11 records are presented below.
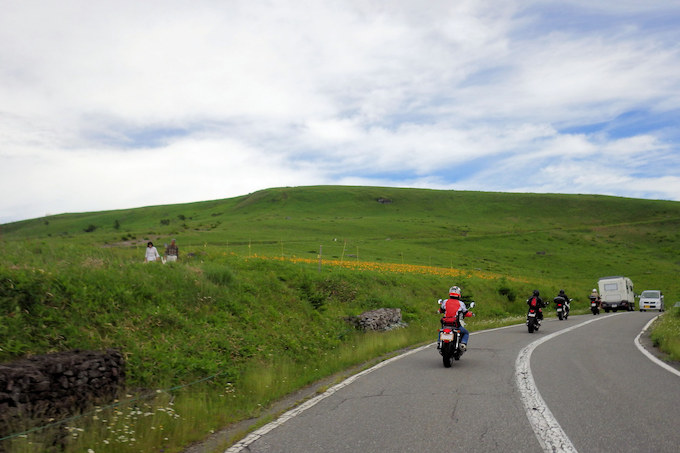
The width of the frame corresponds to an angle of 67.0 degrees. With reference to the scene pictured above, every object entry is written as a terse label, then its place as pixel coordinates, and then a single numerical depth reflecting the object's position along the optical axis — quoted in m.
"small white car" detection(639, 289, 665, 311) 41.66
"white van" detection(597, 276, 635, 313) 44.22
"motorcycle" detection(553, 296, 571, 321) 27.96
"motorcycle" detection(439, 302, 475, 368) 11.55
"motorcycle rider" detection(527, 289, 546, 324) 20.44
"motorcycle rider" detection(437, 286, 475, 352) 12.11
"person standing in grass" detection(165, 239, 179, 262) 21.58
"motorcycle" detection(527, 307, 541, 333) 20.03
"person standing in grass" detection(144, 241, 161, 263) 20.53
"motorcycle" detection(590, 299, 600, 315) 36.59
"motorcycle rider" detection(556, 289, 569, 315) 28.27
